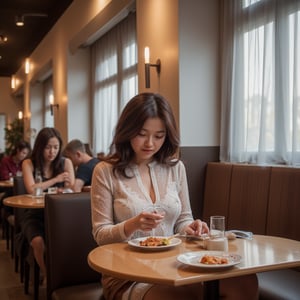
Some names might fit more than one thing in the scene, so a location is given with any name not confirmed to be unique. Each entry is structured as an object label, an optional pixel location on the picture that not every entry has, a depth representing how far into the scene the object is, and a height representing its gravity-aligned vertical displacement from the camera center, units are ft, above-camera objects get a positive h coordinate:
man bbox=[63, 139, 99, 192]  13.02 -1.01
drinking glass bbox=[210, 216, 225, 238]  5.22 -1.18
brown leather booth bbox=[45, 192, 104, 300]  6.93 -1.89
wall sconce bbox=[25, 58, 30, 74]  31.83 +4.87
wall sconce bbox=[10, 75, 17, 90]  37.84 +4.37
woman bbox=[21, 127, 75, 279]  12.21 -0.99
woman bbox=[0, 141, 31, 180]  19.80 -1.43
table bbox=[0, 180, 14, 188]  16.63 -2.05
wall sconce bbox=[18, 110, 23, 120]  36.78 +1.41
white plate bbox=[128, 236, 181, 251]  5.12 -1.39
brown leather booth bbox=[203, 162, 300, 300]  7.29 -1.59
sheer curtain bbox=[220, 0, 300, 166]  9.33 +1.13
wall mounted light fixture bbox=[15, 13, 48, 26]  21.40 +5.78
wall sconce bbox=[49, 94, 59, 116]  24.52 +1.62
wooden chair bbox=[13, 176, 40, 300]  10.57 -3.34
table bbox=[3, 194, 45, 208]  10.29 -1.76
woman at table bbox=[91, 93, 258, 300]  5.49 -0.76
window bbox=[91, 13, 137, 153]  17.38 +2.43
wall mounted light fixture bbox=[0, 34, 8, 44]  24.86 +5.43
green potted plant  35.91 -0.14
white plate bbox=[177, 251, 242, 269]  4.34 -1.39
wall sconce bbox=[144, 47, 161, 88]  12.16 +1.84
